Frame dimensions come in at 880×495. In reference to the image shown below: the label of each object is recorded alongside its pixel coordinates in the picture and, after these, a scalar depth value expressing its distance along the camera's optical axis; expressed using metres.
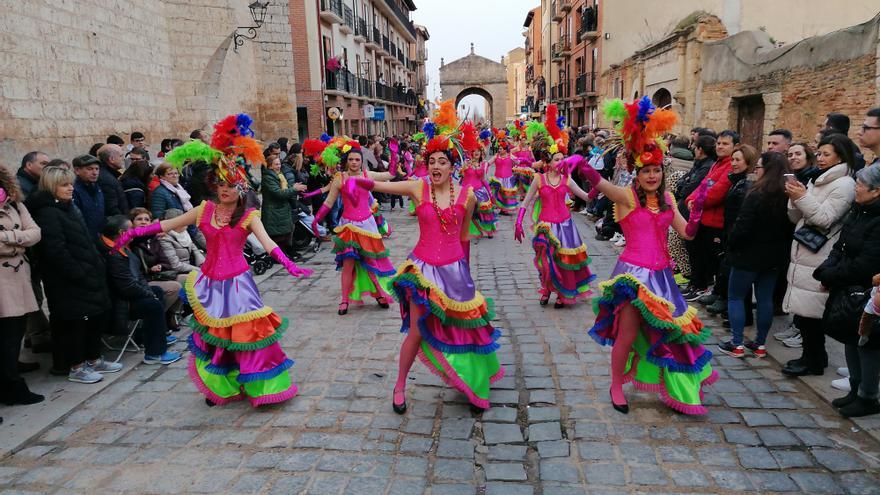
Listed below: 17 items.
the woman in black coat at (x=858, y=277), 3.72
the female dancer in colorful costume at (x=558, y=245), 6.75
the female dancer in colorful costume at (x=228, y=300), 4.28
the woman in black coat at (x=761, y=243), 4.83
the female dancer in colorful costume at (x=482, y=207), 11.25
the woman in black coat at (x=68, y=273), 4.53
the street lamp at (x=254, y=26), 15.44
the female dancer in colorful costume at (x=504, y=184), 13.97
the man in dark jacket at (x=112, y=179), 6.16
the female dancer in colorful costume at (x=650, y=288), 3.99
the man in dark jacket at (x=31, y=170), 5.39
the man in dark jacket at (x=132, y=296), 5.09
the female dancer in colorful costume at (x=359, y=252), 6.94
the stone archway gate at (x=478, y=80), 68.62
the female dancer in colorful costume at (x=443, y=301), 4.12
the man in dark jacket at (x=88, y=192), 5.50
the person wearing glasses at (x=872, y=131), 4.27
